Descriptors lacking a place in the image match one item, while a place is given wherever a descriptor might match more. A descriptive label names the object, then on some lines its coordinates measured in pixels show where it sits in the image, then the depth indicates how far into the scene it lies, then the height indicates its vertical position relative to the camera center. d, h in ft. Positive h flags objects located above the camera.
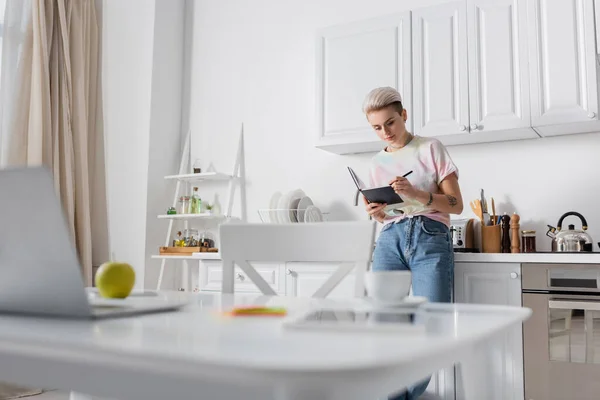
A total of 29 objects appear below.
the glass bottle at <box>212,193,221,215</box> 13.12 +0.91
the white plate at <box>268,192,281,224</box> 11.49 +0.82
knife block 9.69 +0.18
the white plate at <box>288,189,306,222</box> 11.36 +0.89
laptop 2.46 -0.04
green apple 3.54 -0.20
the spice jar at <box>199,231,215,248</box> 12.21 +0.14
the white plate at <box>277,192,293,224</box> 11.32 +0.74
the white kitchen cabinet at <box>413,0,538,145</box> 9.43 +2.97
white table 1.48 -0.33
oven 7.80 -1.14
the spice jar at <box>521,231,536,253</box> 9.57 +0.14
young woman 7.54 +0.52
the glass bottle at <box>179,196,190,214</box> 12.80 +0.94
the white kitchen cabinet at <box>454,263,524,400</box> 8.25 -0.73
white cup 3.17 -0.20
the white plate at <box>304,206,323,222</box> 11.21 +0.64
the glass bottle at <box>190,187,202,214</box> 12.73 +0.90
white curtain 11.61 +3.03
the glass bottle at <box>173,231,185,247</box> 12.32 +0.09
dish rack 11.25 +0.63
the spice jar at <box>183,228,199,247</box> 12.24 +0.20
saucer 3.15 -0.30
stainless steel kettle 8.90 +0.15
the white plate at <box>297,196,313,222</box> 11.35 +0.83
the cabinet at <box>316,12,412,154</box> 10.36 +3.21
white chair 4.99 +0.01
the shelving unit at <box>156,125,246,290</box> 12.38 +1.37
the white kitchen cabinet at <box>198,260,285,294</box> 10.19 -0.56
